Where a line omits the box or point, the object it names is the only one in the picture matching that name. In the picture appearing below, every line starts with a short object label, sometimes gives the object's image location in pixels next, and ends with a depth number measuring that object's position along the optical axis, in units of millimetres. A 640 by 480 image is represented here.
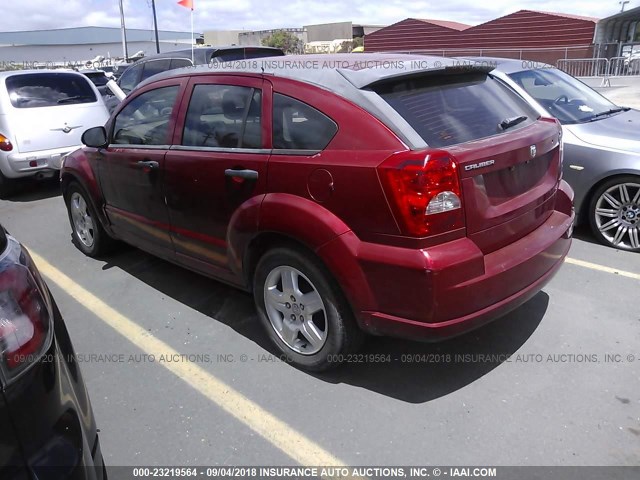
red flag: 8206
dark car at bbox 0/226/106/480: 1393
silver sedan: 4676
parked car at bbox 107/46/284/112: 8789
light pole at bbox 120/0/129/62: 33719
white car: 7375
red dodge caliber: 2537
